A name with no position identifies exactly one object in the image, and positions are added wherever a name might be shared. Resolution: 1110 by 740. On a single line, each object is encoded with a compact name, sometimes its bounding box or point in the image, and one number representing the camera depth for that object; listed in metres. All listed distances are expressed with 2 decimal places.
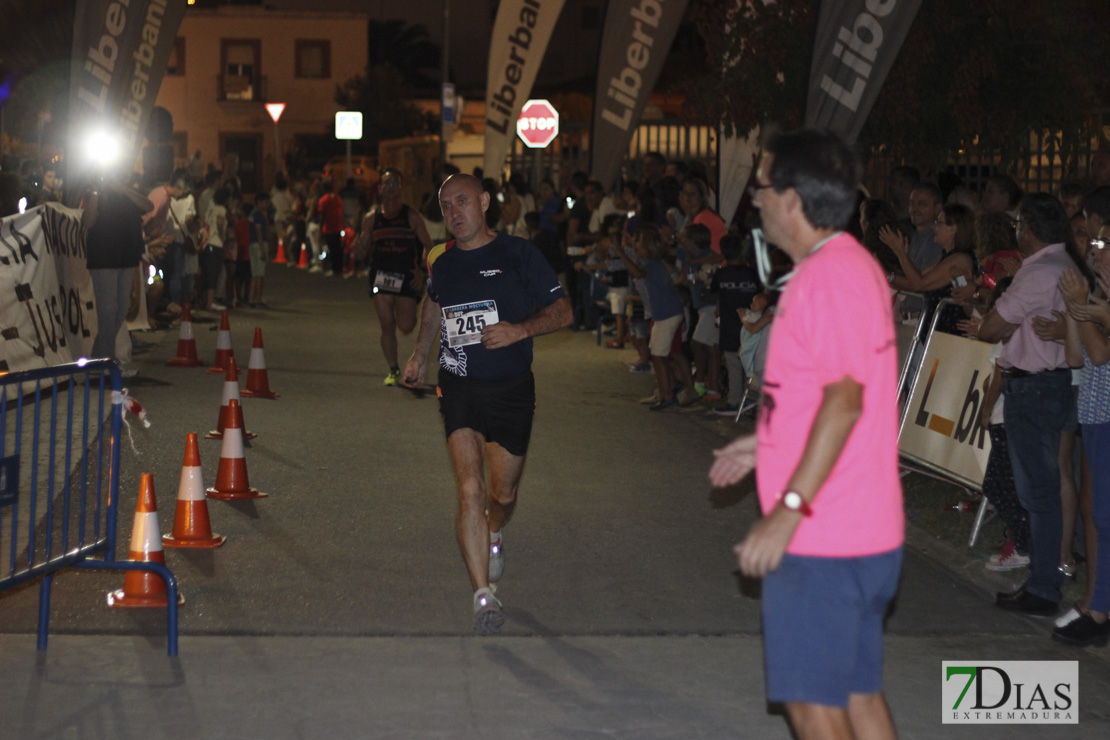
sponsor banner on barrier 8.09
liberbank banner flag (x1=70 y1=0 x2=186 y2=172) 15.24
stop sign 24.98
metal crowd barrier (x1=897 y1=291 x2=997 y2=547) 8.16
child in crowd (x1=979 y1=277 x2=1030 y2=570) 7.36
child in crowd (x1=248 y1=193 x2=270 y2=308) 23.45
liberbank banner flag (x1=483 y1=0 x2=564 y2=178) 20.70
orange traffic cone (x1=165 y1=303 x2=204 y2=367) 15.20
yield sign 39.75
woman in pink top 14.35
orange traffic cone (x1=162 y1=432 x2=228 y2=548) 7.50
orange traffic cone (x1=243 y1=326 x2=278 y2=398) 13.03
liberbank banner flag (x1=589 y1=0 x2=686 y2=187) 16.85
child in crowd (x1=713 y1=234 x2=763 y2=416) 12.38
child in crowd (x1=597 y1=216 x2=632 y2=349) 16.86
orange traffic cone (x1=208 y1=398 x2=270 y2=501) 8.80
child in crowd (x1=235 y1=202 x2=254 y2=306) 22.69
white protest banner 12.15
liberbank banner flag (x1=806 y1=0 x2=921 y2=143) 10.64
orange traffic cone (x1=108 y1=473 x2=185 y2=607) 6.33
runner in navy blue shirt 6.42
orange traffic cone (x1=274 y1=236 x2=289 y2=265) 37.47
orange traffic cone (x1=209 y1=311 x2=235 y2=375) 14.31
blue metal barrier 5.15
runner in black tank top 13.45
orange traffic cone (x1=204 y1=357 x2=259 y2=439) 10.01
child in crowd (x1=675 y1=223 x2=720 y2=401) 13.32
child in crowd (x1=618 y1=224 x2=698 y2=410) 12.73
